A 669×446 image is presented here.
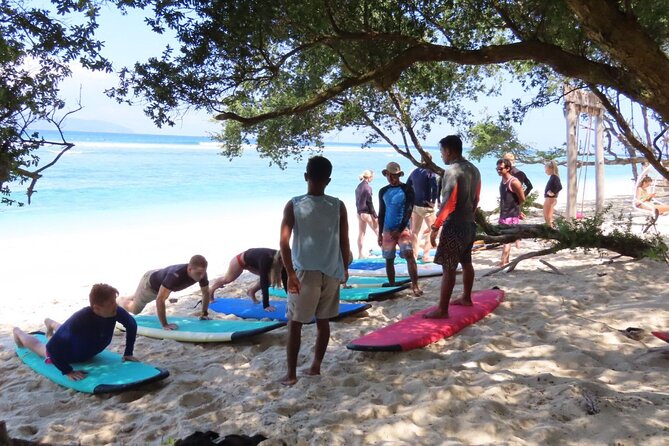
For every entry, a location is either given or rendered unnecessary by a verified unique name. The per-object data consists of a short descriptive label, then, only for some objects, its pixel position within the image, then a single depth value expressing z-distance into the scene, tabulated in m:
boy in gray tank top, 4.18
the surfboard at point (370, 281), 8.24
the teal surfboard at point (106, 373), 4.60
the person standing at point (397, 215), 7.28
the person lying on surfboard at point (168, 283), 6.09
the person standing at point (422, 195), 9.19
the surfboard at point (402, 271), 8.80
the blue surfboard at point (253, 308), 6.64
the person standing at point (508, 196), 8.54
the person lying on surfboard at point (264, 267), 6.75
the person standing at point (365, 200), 10.22
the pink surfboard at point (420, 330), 4.90
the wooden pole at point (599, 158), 13.03
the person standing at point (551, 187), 10.81
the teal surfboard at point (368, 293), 7.37
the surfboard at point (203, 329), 5.88
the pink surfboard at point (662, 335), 4.30
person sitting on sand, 10.01
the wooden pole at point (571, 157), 12.63
